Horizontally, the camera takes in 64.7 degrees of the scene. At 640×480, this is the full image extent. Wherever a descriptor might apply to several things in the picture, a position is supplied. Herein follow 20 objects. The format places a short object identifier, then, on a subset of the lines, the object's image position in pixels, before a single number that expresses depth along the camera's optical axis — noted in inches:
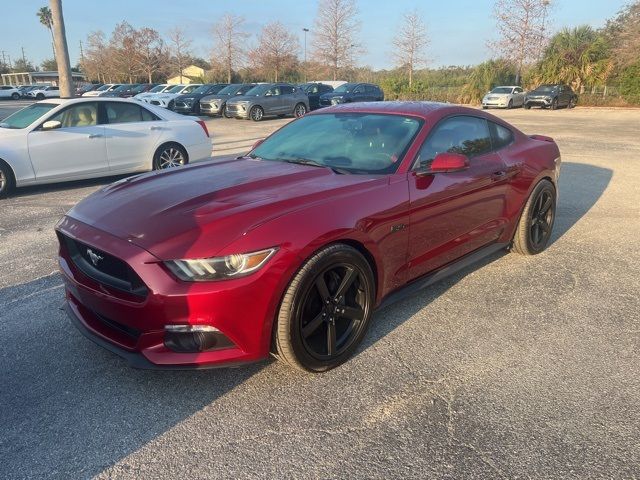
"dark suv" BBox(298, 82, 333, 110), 1058.1
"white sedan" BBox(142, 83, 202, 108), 1069.6
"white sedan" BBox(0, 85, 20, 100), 2070.6
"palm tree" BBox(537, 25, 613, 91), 1450.5
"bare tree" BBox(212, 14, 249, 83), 2036.2
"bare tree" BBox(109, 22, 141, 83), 2298.2
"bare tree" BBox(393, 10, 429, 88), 1715.9
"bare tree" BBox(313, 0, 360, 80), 1759.4
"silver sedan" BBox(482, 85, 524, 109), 1300.4
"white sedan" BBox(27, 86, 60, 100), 1889.0
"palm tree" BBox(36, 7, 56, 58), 3469.5
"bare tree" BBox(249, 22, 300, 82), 1926.7
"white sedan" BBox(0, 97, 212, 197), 301.6
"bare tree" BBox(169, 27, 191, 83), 2228.1
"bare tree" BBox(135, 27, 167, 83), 2281.0
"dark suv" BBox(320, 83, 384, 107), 1015.0
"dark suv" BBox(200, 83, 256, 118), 1003.9
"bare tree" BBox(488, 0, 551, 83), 1649.9
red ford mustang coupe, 100.4
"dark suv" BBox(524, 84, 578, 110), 1272.4
